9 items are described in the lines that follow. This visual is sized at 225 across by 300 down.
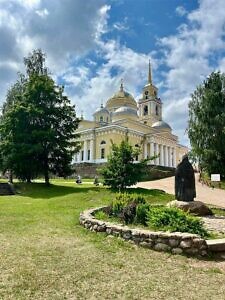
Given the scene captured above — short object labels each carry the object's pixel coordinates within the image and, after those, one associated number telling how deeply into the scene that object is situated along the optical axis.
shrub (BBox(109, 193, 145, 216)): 7.79
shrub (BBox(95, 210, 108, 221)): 7.47
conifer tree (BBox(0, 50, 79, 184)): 16.91
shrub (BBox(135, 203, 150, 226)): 6.81
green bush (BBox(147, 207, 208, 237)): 5.80
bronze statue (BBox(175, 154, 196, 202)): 9.21
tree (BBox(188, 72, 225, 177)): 20.33
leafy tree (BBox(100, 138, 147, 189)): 14.88
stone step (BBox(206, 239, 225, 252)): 5.18
